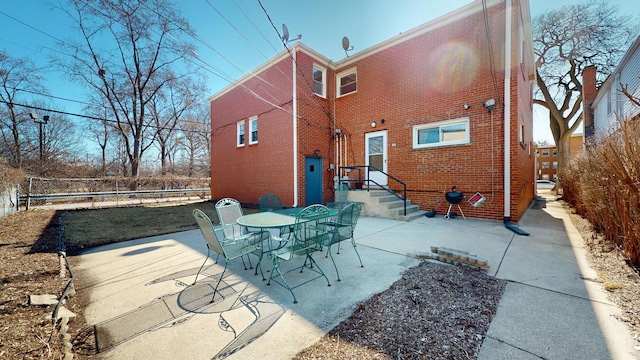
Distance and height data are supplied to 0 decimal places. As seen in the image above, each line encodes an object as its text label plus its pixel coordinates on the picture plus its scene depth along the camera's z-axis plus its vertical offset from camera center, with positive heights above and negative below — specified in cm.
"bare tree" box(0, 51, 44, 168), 1378 +545
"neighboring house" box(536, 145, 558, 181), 3978 +232
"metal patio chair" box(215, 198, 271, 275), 360 -75
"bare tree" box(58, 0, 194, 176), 1269 +814
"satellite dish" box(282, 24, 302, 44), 665 +420
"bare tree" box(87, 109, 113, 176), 2083 +434
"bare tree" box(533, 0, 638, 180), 1292 +772
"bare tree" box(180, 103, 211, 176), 2452 +405
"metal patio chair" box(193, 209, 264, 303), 269 -86
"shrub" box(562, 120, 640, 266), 297 -22
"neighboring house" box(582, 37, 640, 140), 887 +421
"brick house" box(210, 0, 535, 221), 665 +226
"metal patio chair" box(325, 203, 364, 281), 335 -72
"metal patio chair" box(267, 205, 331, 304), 287 -91
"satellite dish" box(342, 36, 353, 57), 977 +564
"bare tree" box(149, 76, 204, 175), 1873 +649
